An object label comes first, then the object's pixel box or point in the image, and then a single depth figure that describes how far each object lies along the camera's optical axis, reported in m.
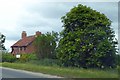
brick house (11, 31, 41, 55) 46.39
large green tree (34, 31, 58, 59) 26.40
